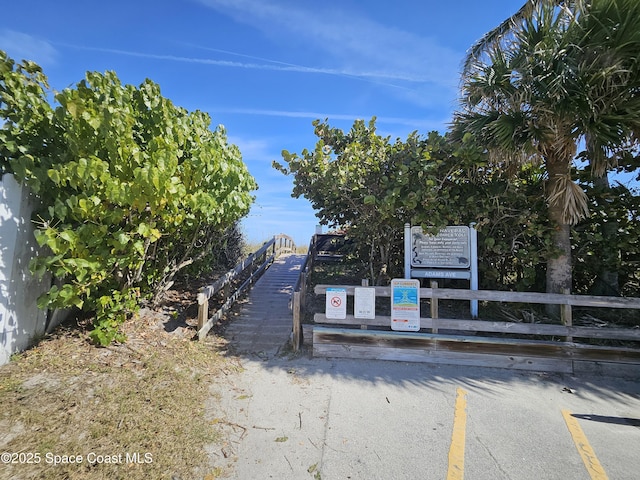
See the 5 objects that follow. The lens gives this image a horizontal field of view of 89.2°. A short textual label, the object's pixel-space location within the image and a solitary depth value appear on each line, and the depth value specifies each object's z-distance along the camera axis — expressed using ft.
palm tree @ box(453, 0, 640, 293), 15.29
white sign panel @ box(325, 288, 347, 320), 17.35
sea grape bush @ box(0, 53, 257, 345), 12.84
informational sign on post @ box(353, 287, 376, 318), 17.29
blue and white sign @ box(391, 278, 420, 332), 16.87
